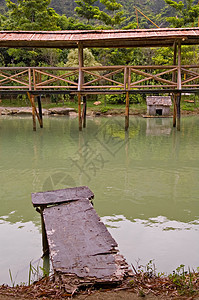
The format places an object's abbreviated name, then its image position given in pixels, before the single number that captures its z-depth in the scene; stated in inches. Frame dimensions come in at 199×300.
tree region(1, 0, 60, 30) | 921.5
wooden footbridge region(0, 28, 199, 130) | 425.1
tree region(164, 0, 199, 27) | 951.6
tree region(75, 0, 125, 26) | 991.3
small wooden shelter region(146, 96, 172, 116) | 746.2
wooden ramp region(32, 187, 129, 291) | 89.0
